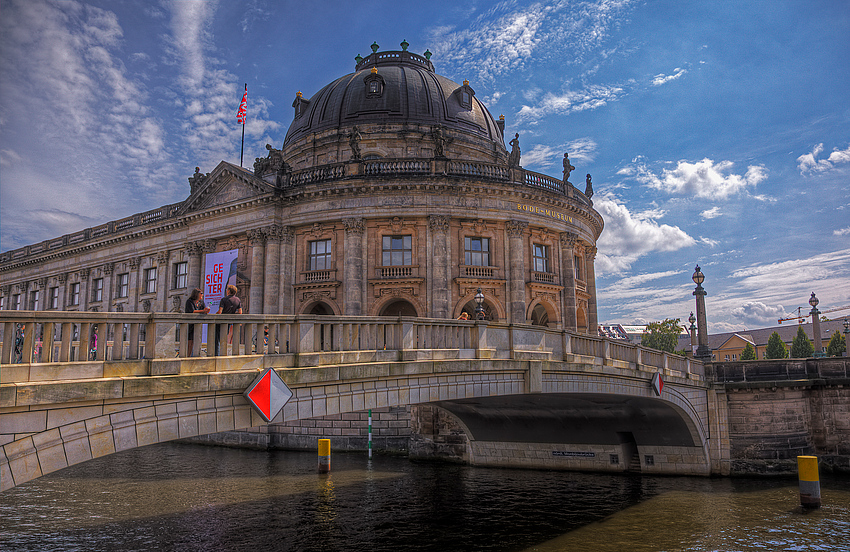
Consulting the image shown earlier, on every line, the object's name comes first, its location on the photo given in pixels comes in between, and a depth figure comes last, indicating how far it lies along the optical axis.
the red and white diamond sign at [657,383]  22.02
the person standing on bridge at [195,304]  12.89
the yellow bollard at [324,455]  27.20
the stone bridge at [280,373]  7.91
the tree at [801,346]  73.62
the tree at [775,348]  78.12
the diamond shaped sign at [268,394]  10.20
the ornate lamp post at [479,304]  20.88
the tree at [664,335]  96.88
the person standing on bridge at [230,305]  12.27
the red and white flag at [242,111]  44.72
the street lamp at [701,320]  31.64
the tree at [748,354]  78.38
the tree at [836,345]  68.31
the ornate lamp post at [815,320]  37.59
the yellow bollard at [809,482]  21.14
